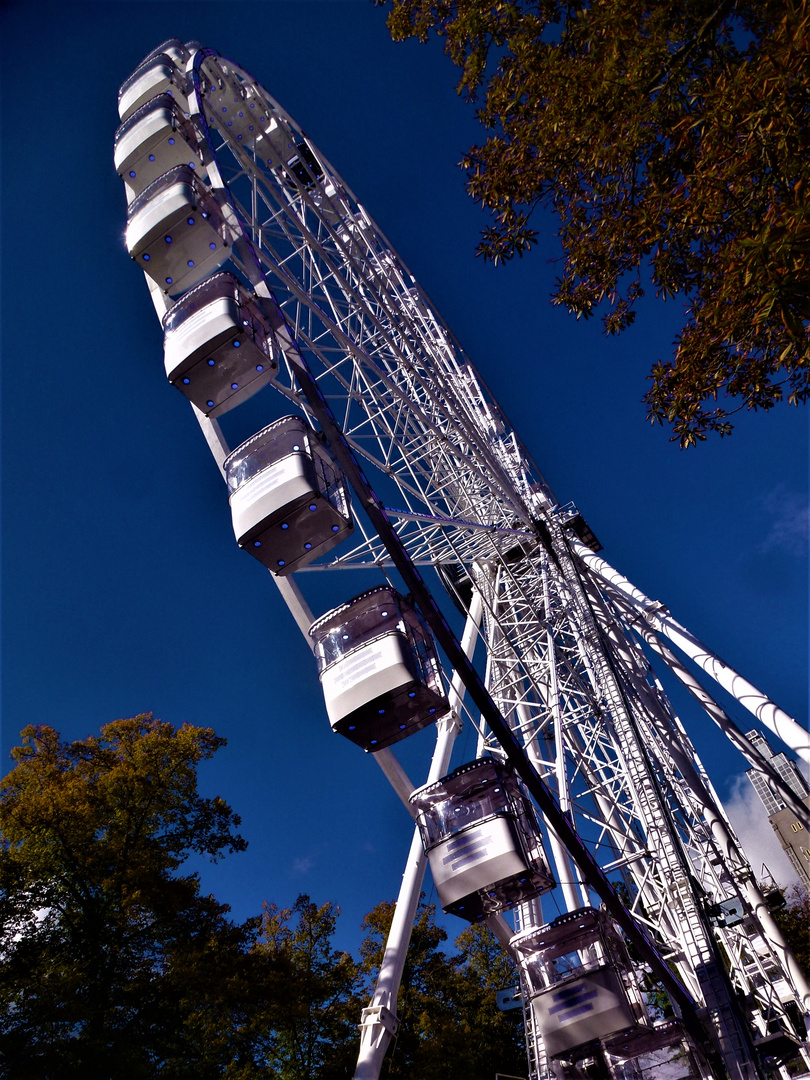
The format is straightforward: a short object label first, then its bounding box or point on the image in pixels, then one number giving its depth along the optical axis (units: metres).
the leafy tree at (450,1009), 14.18
